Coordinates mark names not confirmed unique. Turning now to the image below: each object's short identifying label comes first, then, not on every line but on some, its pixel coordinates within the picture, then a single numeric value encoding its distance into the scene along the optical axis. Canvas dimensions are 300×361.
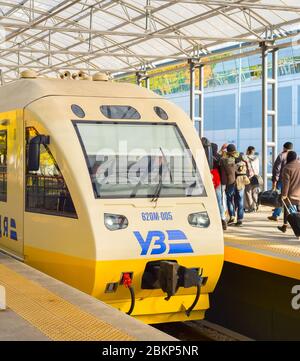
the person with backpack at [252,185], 15.37
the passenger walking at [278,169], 13.49
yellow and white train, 7.49
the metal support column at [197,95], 22.33
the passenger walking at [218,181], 12.35
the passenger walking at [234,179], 12.46
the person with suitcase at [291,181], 10.96
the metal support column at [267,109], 18.77
